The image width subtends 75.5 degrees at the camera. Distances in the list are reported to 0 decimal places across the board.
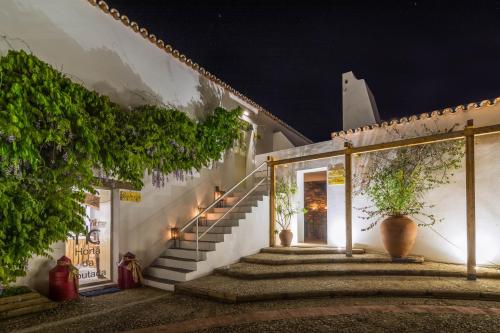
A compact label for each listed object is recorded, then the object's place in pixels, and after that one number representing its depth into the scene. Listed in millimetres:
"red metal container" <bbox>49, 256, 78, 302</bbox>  5371
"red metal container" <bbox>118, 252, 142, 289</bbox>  6324
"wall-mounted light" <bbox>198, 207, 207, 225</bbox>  8219
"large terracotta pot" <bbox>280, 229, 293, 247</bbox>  8531
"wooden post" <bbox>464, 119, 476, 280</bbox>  5695
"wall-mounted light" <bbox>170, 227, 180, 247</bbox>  7586
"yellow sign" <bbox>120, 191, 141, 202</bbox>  6592
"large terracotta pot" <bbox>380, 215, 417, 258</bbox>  6789
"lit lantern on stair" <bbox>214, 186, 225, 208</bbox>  8984
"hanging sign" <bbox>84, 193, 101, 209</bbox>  6950
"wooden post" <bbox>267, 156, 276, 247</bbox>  8516
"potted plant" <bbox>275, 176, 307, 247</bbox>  9023
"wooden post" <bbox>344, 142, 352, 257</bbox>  7195
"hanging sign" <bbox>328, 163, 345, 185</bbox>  8531
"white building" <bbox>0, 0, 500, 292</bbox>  5848
